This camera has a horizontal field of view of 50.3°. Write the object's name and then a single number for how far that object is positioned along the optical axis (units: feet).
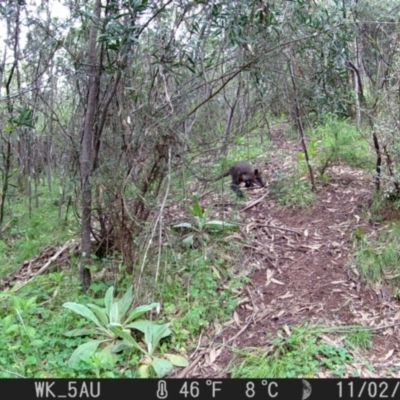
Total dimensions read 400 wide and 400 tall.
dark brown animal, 16.16
